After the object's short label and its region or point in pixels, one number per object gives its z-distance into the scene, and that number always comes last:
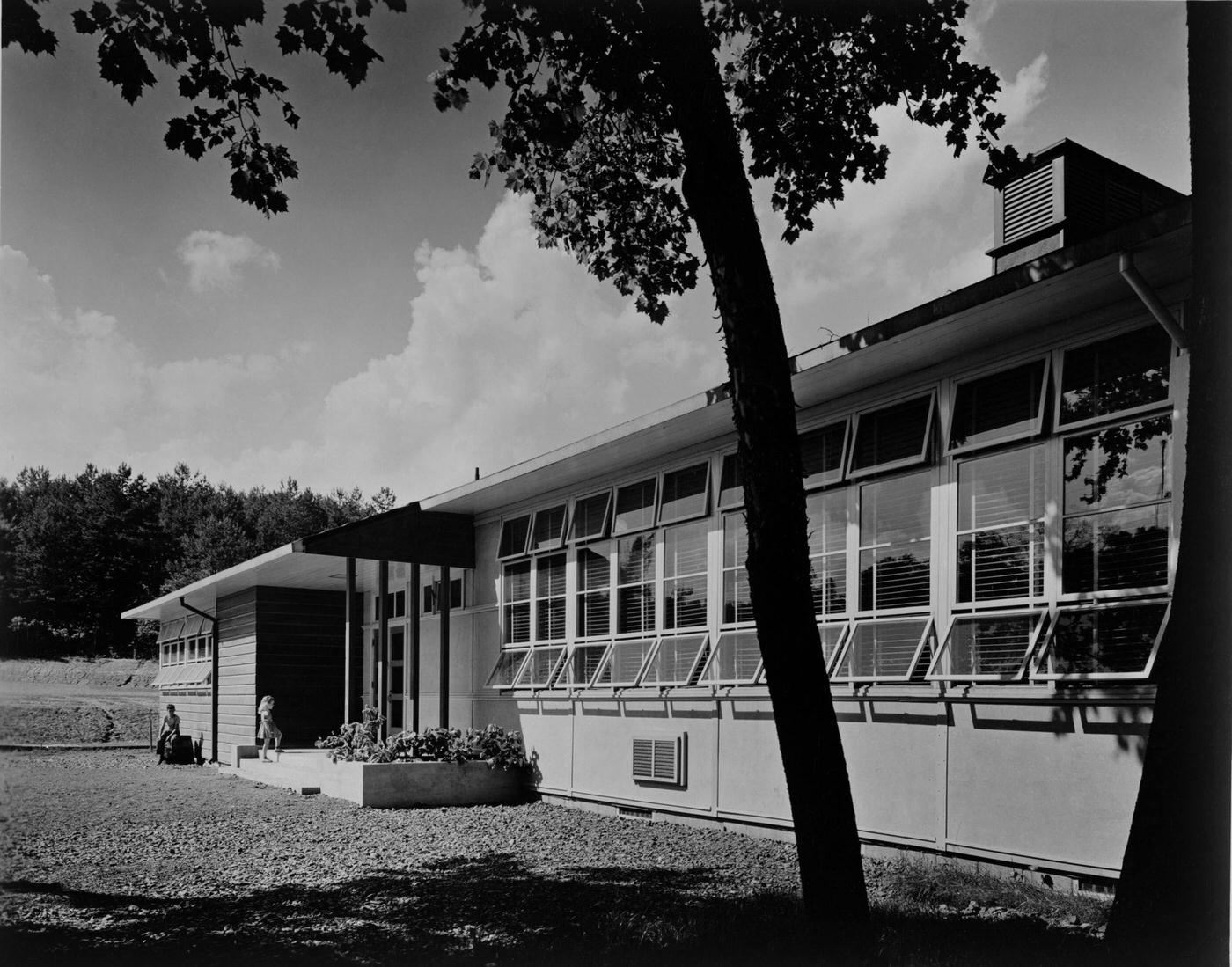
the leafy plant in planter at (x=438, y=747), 13.98
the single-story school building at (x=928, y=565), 7.32
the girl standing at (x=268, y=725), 18.84
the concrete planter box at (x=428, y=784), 13.46
